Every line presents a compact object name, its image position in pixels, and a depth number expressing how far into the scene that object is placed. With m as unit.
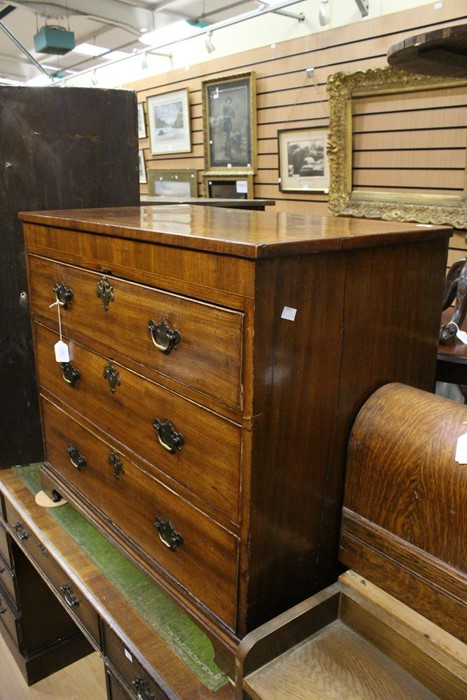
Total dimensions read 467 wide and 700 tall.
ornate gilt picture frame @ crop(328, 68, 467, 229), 3.05
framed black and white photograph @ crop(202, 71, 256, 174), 4.35
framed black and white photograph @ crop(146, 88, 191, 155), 5.11
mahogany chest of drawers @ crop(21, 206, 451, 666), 0.90
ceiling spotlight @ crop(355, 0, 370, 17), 3.27
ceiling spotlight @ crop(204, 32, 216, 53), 4.33
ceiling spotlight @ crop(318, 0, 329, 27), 3.54
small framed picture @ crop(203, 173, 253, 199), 4.56
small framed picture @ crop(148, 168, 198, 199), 5.21
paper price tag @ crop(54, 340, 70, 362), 1.49
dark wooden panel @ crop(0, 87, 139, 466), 1.71
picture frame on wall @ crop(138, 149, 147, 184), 5.95
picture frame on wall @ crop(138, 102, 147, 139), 5.72
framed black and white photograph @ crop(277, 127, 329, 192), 3.88
